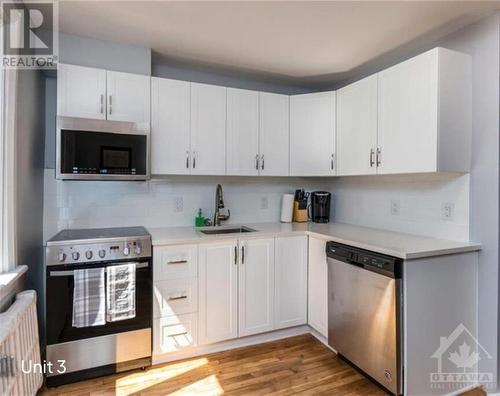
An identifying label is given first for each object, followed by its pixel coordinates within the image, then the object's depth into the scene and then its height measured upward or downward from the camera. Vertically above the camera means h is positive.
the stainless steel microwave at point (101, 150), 2.11 +0.34
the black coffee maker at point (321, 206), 3.16 -0.08
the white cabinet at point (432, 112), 1.91 +0.57
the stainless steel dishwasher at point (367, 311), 1.81 -0.75
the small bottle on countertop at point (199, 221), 2.86 -0.23
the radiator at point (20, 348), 1.36 -0.77
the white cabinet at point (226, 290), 2.25 -0.74
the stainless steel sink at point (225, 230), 2.79 -0.31
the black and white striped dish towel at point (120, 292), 2.07 -0.67
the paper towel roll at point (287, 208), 3.17 -0.11
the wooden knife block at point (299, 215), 3.21 -0.18
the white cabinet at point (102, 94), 2.20 +0.77
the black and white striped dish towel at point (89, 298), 2.01 -0.68
